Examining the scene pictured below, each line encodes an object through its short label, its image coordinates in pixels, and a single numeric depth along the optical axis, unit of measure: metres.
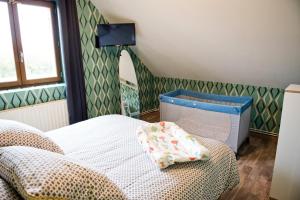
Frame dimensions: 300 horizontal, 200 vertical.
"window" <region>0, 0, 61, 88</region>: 2.68
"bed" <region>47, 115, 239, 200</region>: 1.23
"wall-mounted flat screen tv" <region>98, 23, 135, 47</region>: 3.29
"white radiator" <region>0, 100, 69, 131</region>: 2.67
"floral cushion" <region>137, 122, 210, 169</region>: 1.40
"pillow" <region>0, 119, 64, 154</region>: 1.17
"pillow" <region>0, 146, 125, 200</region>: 0.76
